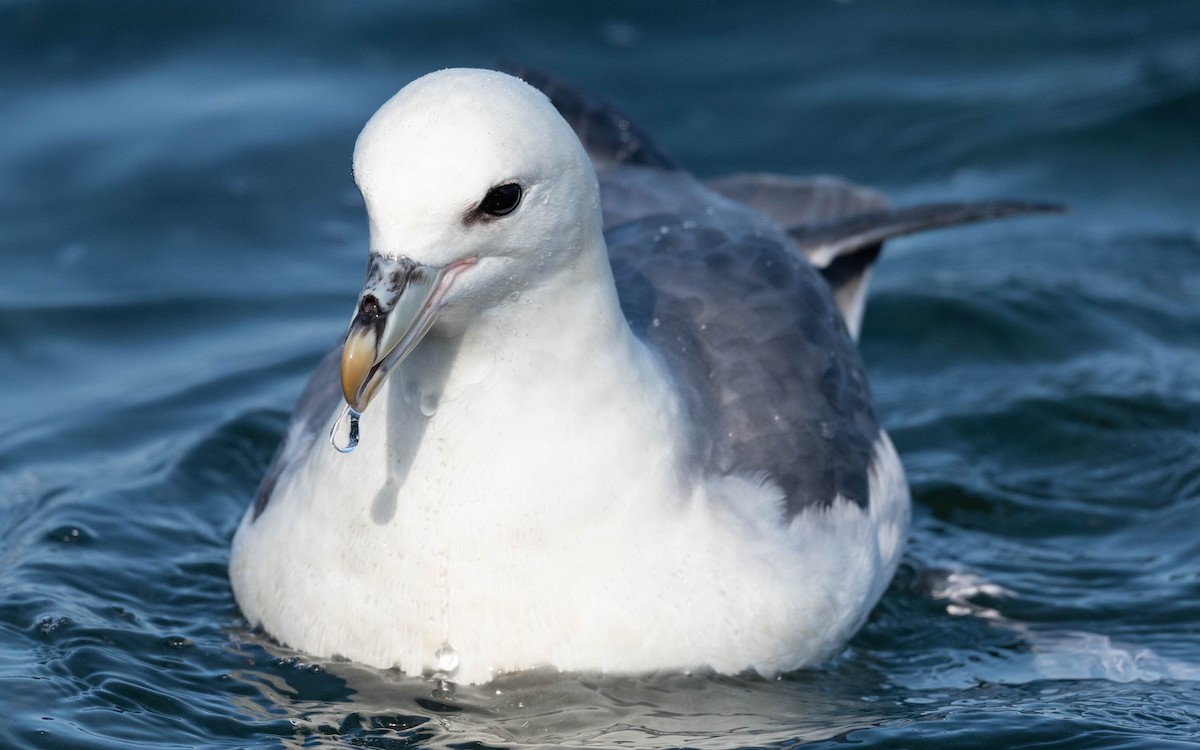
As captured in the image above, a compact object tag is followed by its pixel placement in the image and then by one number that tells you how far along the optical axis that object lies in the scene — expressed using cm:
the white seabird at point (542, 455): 820
